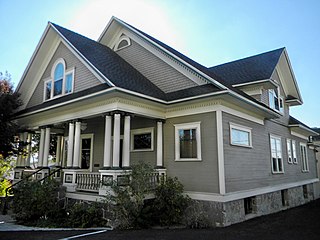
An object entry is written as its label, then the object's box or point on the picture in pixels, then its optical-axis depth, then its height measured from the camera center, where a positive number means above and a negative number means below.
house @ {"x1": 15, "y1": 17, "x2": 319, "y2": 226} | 9.29 +2.07
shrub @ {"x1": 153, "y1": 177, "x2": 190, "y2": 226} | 8.86 -1.27
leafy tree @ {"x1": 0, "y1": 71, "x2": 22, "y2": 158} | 12.73 +2.38
